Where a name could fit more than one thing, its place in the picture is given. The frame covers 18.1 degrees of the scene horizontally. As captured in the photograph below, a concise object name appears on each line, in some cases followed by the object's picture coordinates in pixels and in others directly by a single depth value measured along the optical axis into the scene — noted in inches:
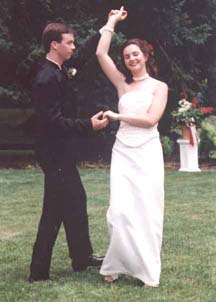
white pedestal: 593.0
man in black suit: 205.0
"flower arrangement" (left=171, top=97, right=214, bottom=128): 600.7
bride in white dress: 202.1
